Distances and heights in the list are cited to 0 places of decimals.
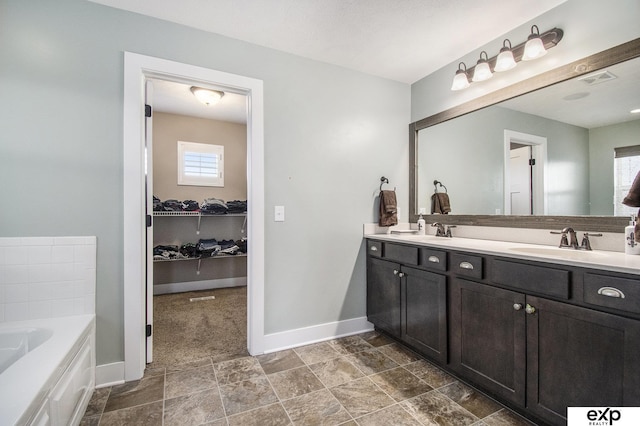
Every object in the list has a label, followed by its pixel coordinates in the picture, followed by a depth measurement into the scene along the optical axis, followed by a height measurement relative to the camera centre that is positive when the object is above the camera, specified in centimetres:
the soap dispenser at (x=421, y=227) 276 -13
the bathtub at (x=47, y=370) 98 -64
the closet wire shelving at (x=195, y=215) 371 -2
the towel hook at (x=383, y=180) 282 +33
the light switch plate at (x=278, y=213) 237 +1
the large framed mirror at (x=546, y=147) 165 +48
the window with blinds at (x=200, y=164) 417 +74
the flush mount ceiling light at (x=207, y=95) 318 +135
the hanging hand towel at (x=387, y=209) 274 +4
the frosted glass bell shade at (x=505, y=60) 199 +107
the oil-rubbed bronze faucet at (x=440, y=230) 257 -15
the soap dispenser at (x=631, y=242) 147 -15
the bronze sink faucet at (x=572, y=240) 170 -16
